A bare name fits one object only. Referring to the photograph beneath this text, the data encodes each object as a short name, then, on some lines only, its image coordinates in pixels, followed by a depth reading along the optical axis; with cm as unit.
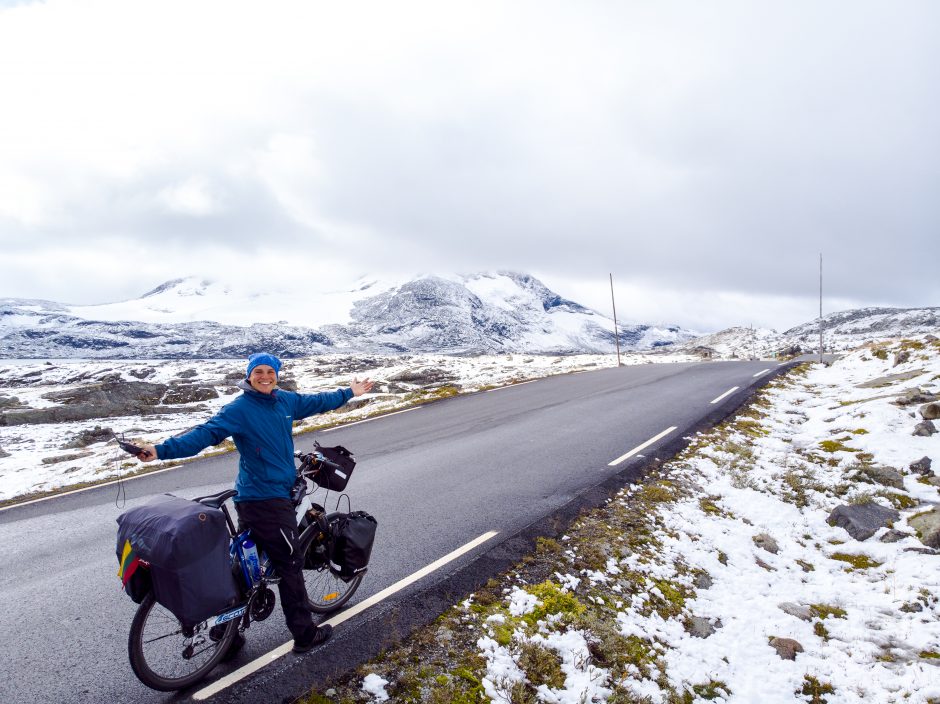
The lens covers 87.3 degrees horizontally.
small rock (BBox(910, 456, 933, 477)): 880
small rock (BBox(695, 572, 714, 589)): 621
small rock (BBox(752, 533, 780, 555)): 730
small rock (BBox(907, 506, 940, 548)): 675
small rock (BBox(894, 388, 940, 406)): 1205
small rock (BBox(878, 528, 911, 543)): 712
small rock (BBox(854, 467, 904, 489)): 868
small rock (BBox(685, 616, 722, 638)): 536
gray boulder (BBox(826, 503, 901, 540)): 750
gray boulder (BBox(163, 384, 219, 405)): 2886
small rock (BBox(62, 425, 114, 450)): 1623
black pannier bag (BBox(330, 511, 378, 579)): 492
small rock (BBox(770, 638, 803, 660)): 513
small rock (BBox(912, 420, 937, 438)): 1010
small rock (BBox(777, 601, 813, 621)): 576
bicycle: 398
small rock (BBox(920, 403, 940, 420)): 1054
